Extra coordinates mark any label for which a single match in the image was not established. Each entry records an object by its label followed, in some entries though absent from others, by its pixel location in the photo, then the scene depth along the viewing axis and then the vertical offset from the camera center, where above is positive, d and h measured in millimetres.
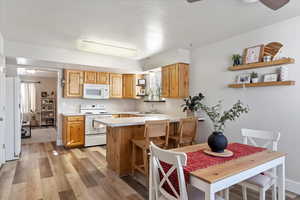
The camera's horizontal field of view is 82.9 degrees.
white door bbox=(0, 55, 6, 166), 3180 -297
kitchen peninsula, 2977 -784
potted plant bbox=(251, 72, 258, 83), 2875 +365
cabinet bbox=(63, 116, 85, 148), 4555 -892
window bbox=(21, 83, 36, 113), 7809 +68
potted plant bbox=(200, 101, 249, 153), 1761 -442
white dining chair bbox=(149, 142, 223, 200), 1285 -685
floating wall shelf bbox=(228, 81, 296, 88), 2501 +234
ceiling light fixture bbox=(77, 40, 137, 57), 3545 +1121
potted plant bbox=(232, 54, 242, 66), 3124 +726
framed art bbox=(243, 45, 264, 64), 2826 +756
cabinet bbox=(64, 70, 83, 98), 4785 +442
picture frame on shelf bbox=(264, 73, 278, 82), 2645 +333
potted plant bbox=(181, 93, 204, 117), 3672 -122
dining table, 1229 -593
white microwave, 5005 +223
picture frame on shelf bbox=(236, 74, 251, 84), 2975 +356
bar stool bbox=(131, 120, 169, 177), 2633 -683
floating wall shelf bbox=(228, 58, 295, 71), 2512 +556
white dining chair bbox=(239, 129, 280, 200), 1764 -865
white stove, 4746 -940
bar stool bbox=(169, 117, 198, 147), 2980 -606
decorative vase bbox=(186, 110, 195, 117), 3963 -347
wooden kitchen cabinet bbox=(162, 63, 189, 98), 4051 +437
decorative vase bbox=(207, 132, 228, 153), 1761 -455
